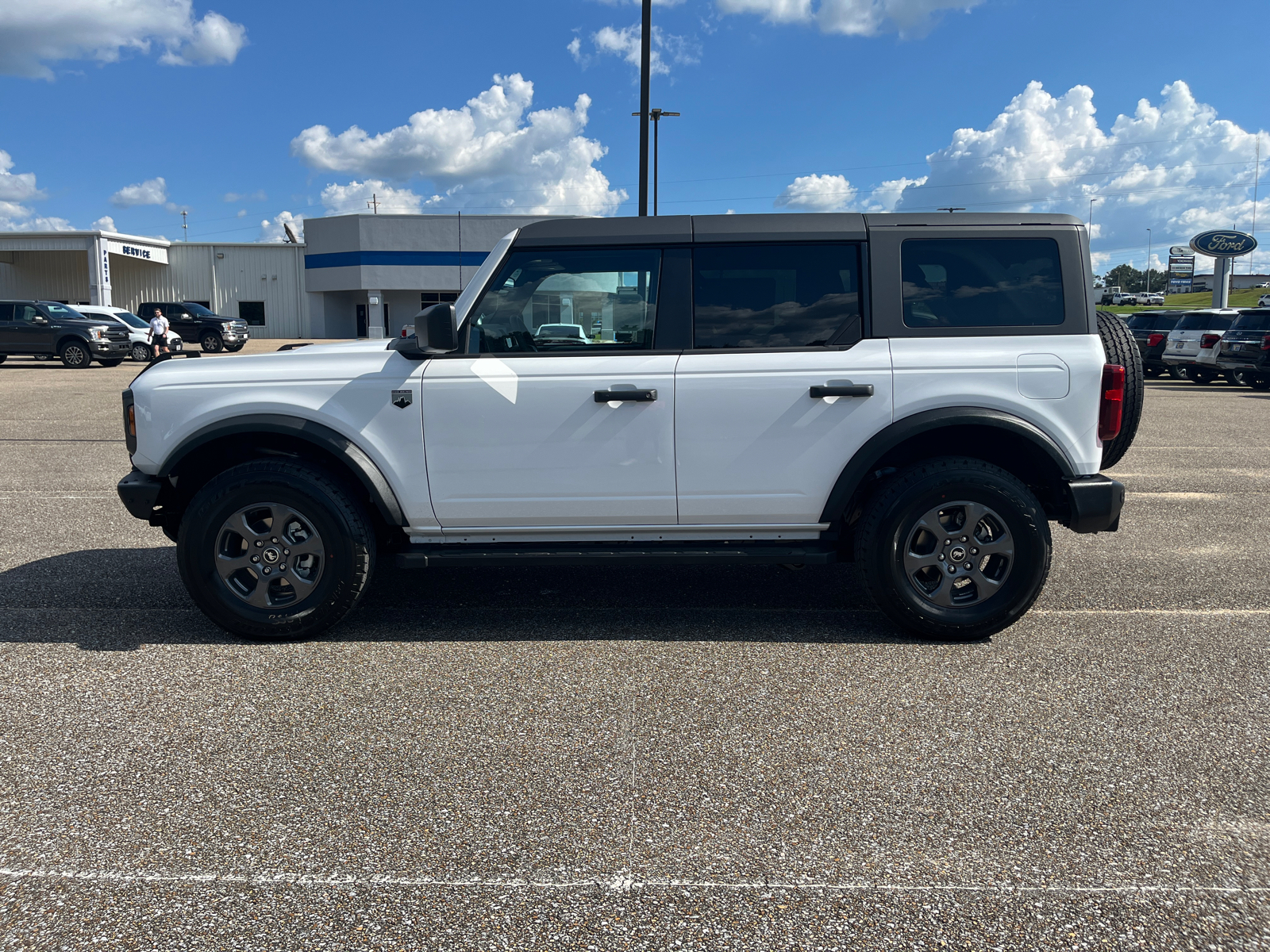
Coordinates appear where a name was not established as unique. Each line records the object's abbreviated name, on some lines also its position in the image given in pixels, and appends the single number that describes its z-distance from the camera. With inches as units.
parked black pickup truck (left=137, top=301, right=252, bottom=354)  1346.0
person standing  1075.3
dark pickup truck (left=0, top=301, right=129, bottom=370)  949.8
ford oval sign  1857.8
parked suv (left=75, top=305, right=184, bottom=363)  1047.6
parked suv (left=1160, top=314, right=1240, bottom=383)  842.8
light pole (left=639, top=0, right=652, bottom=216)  710.5
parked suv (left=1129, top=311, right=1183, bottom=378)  924.0
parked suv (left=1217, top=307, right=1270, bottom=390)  773.3
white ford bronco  169.3
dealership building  1883.6
